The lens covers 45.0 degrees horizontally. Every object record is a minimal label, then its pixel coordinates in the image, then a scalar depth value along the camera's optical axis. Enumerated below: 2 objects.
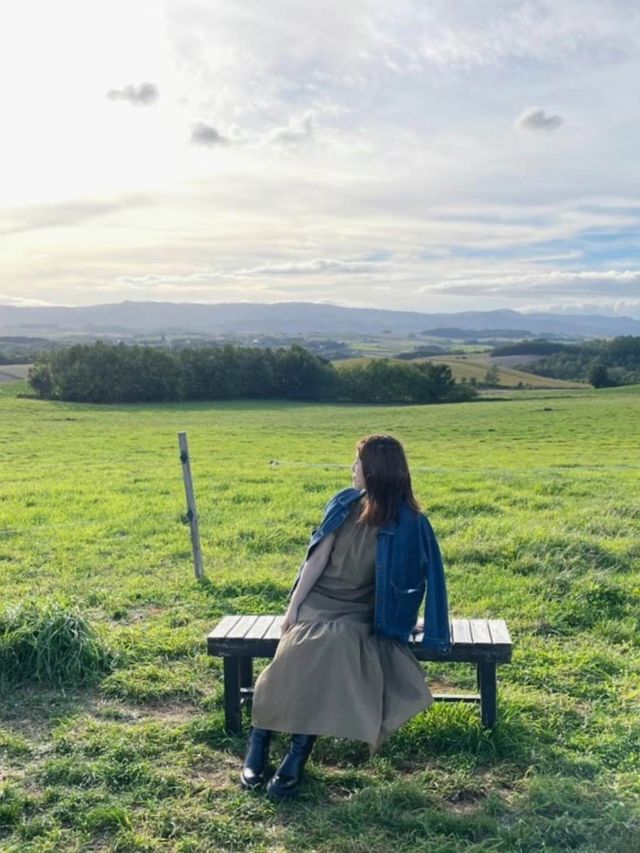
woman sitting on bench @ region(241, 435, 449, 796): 4.59
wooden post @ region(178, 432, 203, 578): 8.53
